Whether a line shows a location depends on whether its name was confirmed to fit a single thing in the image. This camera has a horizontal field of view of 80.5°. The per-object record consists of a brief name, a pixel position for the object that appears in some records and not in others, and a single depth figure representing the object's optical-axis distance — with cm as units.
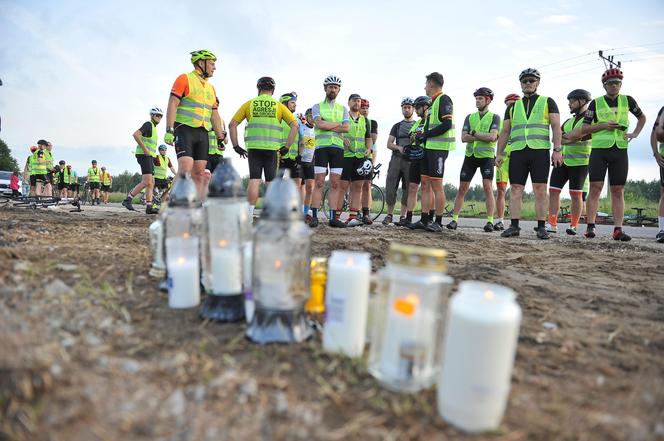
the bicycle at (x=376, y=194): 915
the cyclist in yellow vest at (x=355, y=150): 726
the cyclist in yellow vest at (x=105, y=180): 2478
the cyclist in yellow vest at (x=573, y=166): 687
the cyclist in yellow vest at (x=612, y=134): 603
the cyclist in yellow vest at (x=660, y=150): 527
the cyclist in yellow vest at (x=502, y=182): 829
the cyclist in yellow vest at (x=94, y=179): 2156
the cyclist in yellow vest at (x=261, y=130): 558
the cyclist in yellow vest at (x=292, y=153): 752
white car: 2444
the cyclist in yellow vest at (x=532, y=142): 596
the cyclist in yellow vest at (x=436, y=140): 633
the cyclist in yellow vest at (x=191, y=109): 532
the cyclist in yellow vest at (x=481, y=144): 728
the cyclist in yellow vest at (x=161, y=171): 1172
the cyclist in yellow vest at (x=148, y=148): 846
